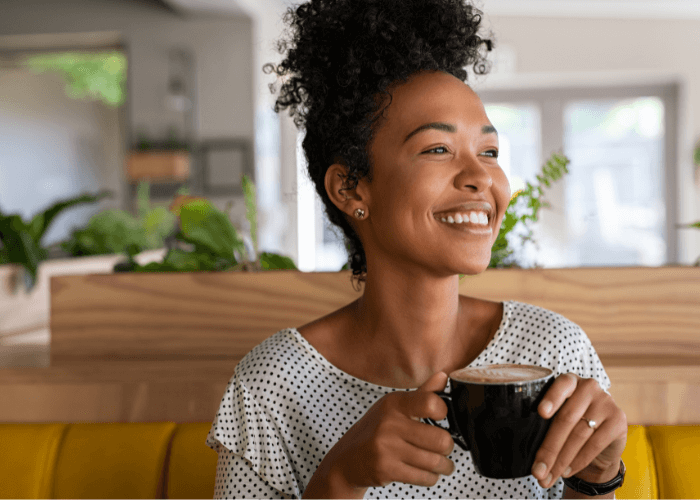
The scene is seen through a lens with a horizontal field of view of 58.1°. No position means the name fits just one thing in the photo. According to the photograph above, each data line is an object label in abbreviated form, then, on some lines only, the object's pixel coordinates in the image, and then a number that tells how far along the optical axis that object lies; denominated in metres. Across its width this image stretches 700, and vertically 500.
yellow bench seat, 0.99
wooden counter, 1.11
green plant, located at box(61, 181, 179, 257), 2.59
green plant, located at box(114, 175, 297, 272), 1.42
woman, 0.80
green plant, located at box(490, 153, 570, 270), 1.28
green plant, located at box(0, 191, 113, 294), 1.96
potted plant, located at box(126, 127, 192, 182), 5.79
